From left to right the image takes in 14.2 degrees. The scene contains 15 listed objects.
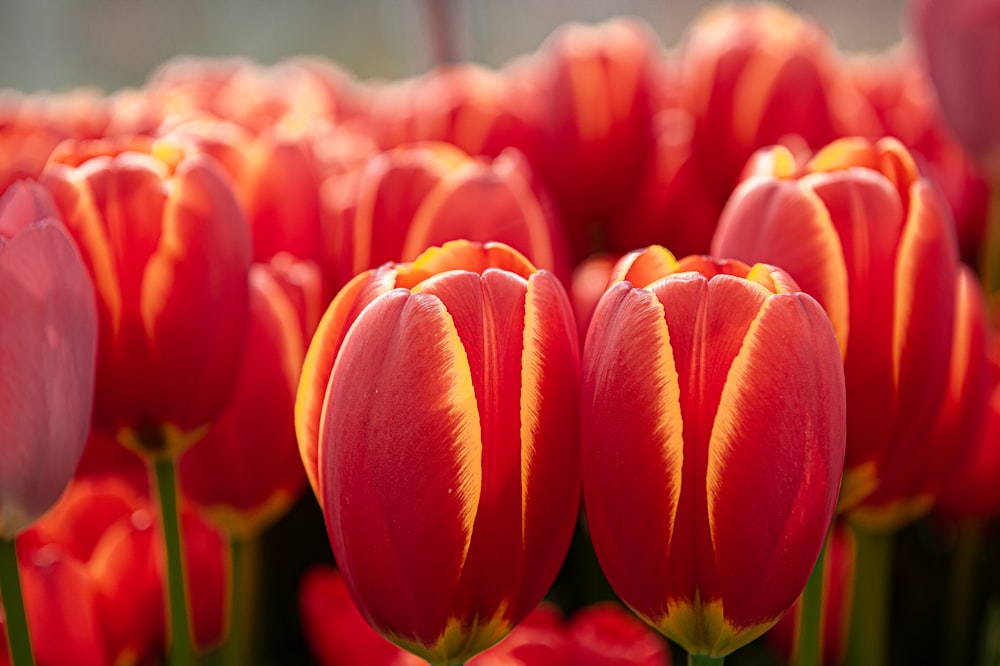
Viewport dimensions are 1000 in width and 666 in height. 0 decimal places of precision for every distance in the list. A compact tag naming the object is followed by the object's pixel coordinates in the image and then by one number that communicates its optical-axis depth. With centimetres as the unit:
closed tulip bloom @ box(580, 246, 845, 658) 62
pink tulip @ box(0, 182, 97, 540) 64
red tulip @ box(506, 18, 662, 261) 90
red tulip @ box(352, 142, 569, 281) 71
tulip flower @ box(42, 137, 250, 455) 67
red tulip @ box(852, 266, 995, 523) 71
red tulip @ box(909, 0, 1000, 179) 80
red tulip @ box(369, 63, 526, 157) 90
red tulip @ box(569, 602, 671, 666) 70
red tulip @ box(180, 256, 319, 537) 71
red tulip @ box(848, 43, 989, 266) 93
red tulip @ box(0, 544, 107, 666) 71
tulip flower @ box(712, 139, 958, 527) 66
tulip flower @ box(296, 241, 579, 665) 62
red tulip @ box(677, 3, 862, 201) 86
